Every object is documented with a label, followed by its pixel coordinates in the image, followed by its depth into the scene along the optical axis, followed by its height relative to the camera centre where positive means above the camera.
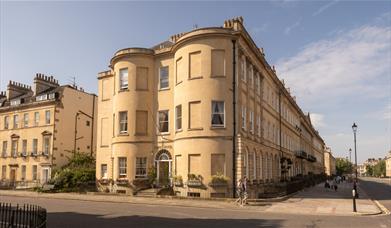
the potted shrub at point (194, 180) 27.17 -1.51
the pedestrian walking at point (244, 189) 23.41 -1.91
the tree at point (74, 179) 36.31 -1.98
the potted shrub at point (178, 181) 28.51 -1.65
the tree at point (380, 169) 182.25 -4.46
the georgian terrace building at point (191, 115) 27.89 +3.70
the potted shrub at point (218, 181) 26.84 -1.54
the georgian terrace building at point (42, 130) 45.12 +3.53
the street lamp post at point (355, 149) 25.83 +0.79
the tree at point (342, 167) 171.65 -3.34
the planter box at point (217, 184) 26.83 -1.75
